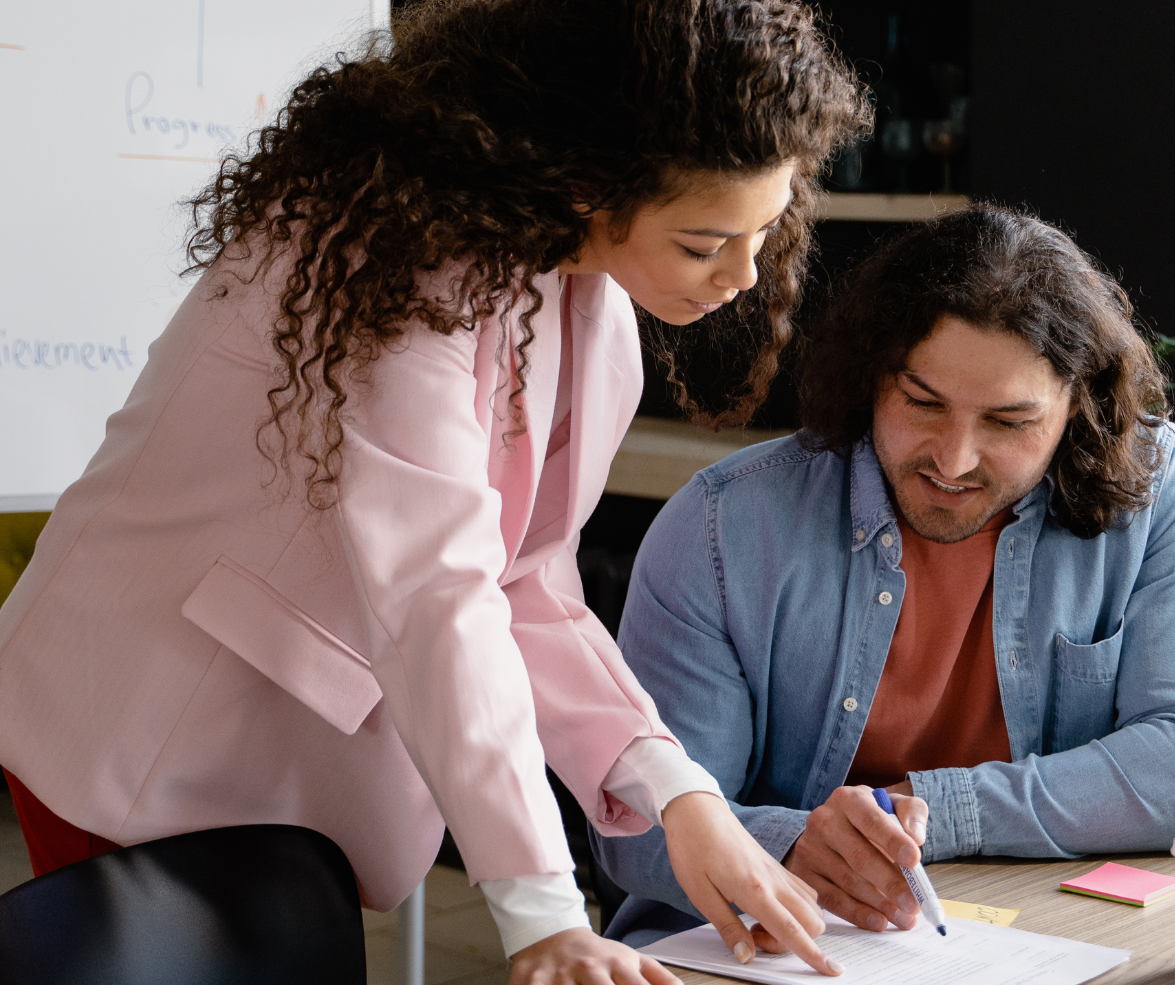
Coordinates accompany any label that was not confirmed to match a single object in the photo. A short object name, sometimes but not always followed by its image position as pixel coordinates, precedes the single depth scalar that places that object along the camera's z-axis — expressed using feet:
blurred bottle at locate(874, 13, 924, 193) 8.78
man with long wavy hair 4.91
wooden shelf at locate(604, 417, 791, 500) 9.34
